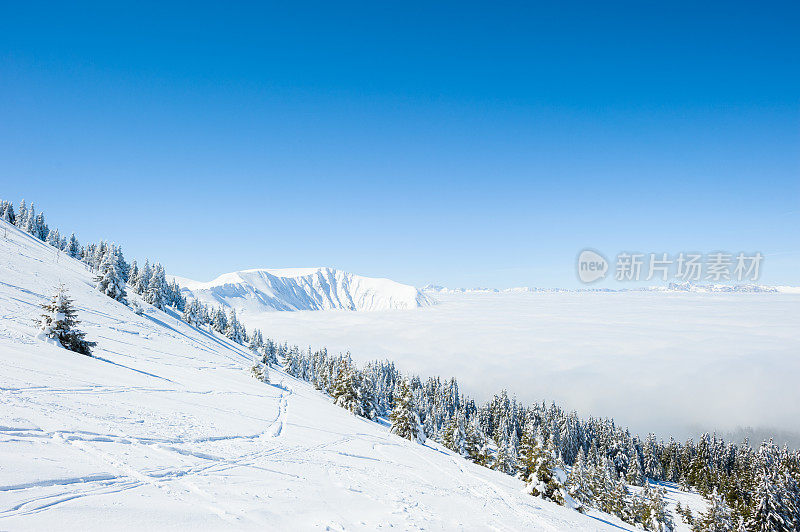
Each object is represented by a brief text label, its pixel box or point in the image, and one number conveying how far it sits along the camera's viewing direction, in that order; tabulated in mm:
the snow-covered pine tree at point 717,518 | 39906
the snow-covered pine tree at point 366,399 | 47625
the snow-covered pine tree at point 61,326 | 21797
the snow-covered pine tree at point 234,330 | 111312
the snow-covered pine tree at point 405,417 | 40906
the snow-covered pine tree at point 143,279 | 89125
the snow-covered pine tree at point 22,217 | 114281
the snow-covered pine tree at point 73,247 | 116006
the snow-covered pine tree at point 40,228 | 117438
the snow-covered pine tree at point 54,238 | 113562
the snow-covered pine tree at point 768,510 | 38625
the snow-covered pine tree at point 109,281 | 62625
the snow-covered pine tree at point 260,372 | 41709
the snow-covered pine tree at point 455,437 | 58344
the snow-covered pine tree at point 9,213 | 112444
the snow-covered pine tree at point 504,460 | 54969
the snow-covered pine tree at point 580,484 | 36825
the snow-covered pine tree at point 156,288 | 84688
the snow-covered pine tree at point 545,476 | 27719
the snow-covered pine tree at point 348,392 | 46062
